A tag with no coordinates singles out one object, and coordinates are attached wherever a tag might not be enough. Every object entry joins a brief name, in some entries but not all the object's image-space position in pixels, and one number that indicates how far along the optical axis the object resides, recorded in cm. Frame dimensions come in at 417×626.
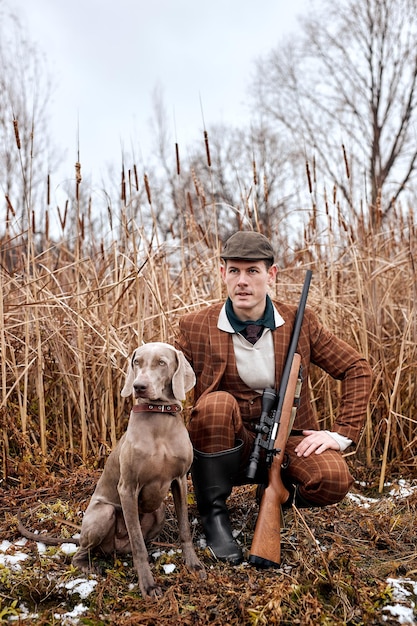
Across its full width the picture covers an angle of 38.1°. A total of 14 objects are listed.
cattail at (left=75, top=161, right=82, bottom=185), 335
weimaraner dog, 253
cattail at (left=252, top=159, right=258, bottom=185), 403
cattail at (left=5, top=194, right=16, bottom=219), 372
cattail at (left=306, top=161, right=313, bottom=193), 395
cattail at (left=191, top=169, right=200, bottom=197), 416
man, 296
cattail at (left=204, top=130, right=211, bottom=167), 375
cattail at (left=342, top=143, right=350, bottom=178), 392
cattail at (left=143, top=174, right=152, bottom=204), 364
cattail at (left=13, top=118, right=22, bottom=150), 335
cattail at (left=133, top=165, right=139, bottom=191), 377
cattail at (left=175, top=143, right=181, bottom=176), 379
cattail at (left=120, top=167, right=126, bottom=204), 372
